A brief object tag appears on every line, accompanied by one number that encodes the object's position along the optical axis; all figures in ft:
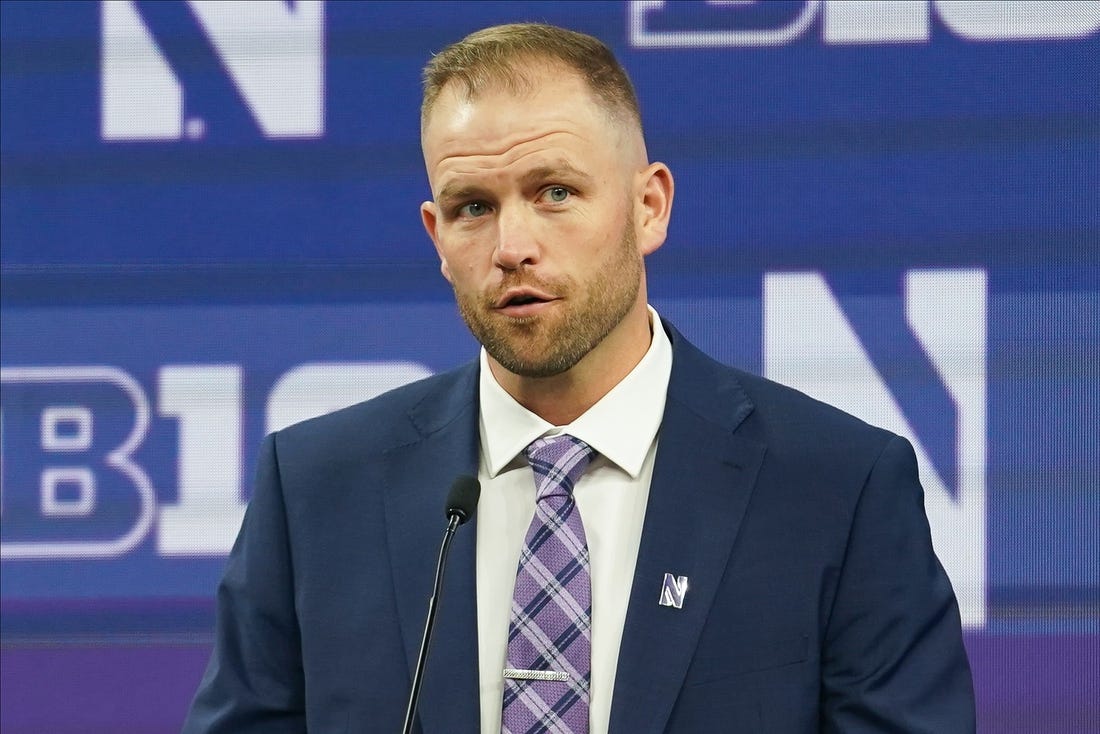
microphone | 25.34
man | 25.71
